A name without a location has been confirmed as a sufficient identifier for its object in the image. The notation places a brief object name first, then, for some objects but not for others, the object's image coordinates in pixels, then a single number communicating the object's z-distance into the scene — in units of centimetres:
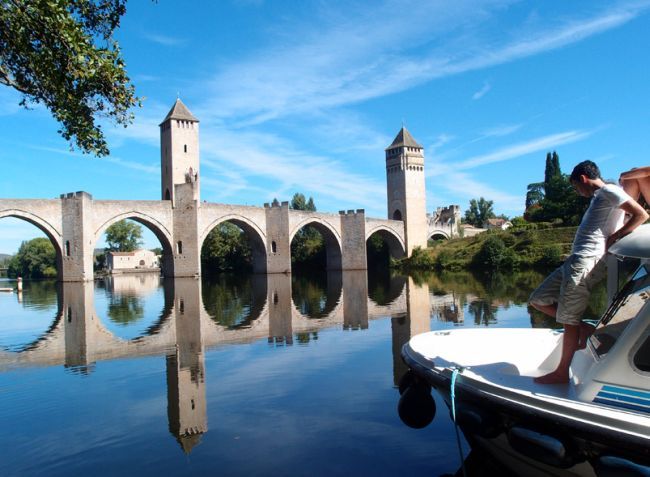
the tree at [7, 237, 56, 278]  6045
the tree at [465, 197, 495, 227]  7775
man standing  390
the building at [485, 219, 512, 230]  7606
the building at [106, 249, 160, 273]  6784
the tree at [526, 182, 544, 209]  8712
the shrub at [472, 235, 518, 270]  3619
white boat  319
